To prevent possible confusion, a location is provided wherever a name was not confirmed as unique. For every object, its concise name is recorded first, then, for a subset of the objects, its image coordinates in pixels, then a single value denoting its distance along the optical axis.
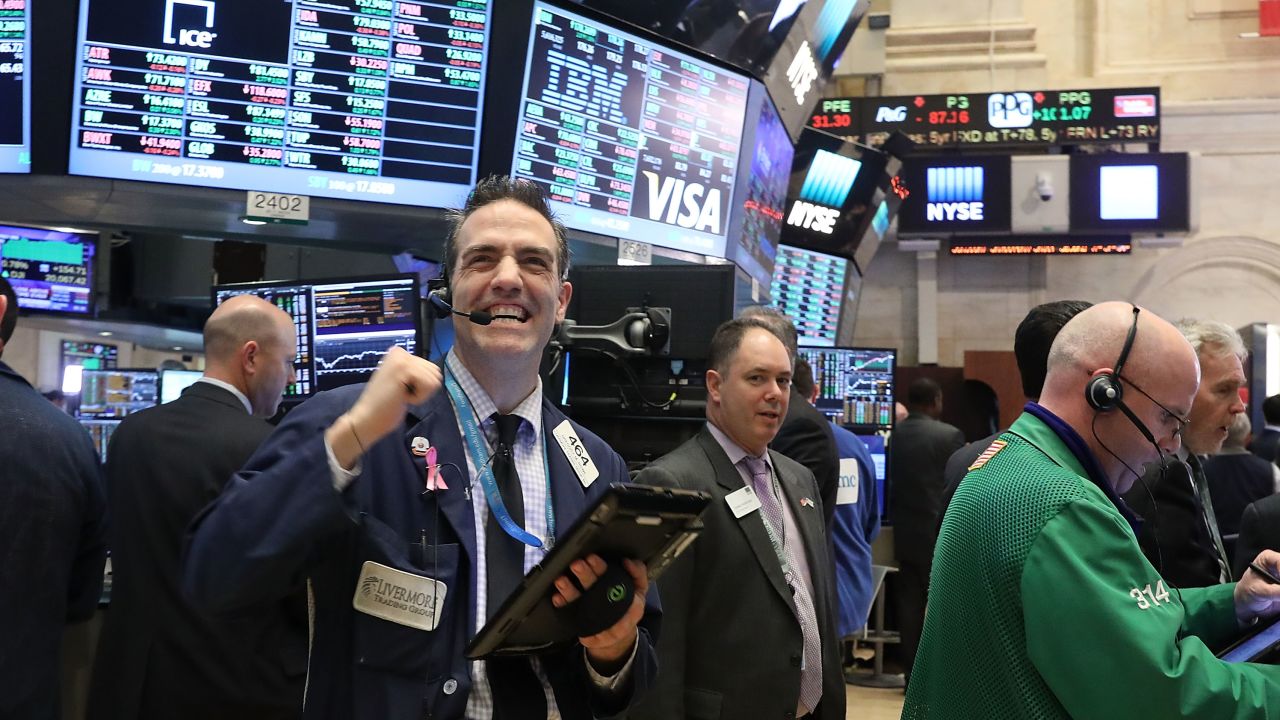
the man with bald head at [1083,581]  1.65
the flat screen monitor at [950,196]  11.72
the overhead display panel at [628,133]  4.45
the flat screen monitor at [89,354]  11.60
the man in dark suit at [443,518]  1.47
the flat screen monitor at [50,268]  4.57
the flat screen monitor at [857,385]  7.64
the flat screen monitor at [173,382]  5.66
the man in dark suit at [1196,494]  2.81
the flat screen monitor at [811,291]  8.55
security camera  11.70
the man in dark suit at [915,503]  6.83
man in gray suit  2.68
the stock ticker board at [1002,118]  11.52
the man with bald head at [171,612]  2.95
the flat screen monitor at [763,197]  5.41
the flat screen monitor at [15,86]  3.81
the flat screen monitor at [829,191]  8.24
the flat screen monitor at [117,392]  6.05
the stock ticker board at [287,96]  3.89
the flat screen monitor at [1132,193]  11.12
